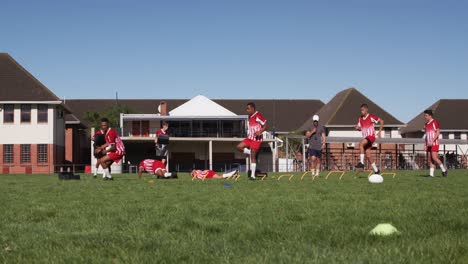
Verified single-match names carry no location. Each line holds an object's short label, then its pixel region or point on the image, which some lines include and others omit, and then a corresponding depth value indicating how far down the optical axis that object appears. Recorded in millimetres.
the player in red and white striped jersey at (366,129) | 19672
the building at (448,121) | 79312
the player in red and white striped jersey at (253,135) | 18594
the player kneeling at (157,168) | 21109
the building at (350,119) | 71250
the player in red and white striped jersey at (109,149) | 20594
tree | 71750
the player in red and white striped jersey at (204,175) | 20861
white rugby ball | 15219
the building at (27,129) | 56031
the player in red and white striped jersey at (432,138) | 20922
